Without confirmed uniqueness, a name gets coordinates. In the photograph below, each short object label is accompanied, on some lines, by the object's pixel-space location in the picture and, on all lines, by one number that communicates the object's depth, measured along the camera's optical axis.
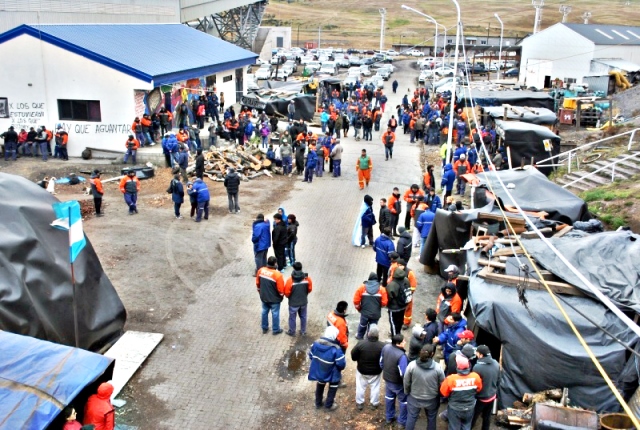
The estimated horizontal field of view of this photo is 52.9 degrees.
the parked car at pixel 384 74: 62.04
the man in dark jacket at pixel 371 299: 10.91
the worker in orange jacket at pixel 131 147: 23.88
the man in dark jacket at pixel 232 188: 18.56
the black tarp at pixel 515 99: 32.62
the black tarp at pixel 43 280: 9.65
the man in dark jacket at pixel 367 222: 15.81
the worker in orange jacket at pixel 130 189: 18.22
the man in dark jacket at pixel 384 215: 15.74
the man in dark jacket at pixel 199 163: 21.59
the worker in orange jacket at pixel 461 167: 20.00
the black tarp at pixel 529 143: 22.67
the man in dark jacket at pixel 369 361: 9.12
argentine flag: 9.54
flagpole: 9.61
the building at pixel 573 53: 49.00
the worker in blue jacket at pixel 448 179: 19.86
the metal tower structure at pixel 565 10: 69.19
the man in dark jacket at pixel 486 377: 8.54
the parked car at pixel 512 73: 61.91
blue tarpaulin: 7.02
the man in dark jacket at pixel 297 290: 11.28
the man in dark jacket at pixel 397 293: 11.27
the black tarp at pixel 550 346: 8.99
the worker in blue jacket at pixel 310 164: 22.98
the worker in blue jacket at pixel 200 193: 17.86
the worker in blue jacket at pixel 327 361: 9.14
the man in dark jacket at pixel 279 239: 14.25
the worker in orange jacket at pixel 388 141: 26.62
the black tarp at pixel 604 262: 9.52
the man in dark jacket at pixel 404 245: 13.23
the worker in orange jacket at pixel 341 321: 9.49
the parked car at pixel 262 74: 57.38
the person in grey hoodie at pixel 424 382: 8.42
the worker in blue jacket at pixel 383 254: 13.14
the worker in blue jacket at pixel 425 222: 15.01
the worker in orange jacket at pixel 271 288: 11.35
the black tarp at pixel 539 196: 14.32
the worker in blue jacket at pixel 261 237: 13.67
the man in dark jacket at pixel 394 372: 8.84
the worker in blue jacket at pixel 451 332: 10.02
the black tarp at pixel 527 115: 25.80
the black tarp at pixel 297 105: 34.16
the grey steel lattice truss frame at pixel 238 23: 56.69
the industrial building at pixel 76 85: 24.91
